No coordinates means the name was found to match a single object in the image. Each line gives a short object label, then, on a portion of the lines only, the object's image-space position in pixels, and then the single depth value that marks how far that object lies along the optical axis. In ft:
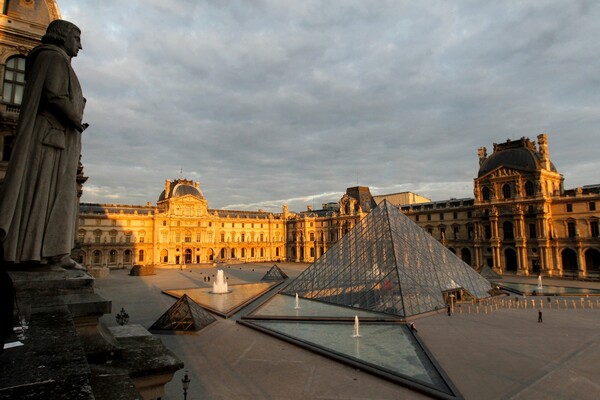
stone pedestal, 6.49
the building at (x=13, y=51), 62.64
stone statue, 13.52
